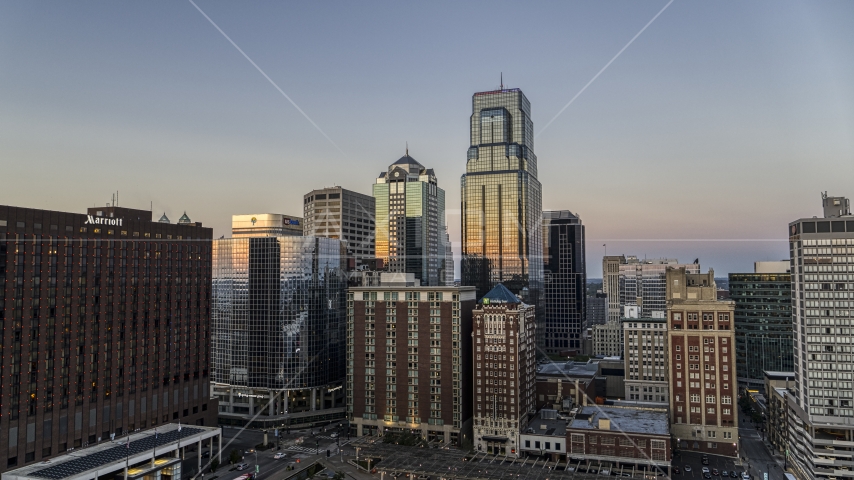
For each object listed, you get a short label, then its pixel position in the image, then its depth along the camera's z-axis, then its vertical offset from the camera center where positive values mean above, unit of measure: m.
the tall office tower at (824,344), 128.38 -17.10
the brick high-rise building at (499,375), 157.38 -28.38
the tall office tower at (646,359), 196.00 -30.02
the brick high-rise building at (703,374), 158.00 -28.47
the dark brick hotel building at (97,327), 119.94 -13.21
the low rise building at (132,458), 110.96 -37.62
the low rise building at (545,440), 151.75 -43.91
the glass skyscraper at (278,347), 195.88 -25.76
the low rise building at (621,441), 138.62 -40.91
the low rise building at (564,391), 193.50 -40.01
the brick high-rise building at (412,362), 163.12 -26.00
